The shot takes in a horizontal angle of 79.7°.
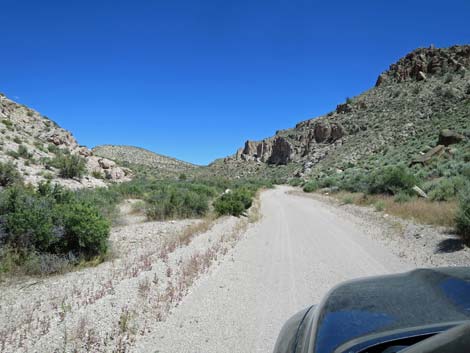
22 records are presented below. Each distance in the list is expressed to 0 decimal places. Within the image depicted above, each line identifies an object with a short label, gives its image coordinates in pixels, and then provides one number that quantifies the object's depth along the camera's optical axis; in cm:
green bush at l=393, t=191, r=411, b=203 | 1432
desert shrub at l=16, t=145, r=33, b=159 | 2212
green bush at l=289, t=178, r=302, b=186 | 4897
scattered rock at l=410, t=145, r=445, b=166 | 2411
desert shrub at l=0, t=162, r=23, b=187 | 1594
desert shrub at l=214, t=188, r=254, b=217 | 1450
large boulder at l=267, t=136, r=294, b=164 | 8631
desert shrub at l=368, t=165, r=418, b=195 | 1678
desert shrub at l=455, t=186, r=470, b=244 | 758
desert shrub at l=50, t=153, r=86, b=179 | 2278
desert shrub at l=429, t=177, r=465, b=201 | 1232
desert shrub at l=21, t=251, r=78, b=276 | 632
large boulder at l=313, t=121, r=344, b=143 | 6453
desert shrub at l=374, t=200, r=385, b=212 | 1445
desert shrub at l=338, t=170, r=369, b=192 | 2261
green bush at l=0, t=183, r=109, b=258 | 684
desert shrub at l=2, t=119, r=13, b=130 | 2695
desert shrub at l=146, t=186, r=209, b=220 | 1410
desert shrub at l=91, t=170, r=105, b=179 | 2780
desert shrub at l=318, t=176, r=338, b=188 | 3199
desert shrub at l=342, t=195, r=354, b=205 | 1905
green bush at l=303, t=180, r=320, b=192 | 3408
